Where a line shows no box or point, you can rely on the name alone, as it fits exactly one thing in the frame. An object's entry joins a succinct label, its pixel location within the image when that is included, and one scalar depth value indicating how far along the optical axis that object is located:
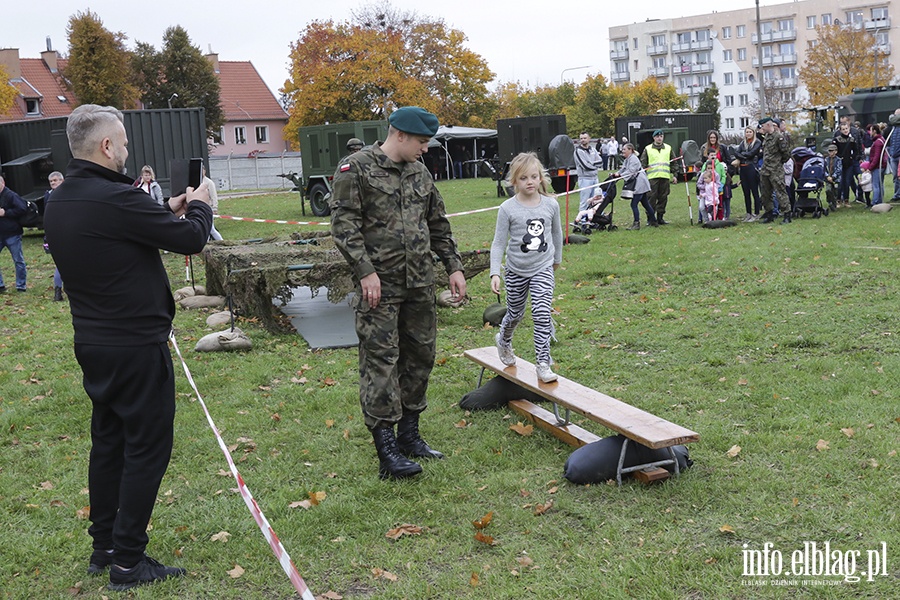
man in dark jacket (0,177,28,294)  13.88
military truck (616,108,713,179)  40.09
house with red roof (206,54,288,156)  73.75
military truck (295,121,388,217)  27.73
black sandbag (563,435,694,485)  5.04
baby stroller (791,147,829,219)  17.06
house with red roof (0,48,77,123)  64.25
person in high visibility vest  17.59
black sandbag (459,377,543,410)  6.67
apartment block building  98.94
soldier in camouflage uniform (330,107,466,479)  5.11
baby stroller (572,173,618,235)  17.31
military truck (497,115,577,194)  31.48
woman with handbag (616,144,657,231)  17.22
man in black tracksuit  3.86
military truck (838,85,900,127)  28.64
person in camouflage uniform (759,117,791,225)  16.47
